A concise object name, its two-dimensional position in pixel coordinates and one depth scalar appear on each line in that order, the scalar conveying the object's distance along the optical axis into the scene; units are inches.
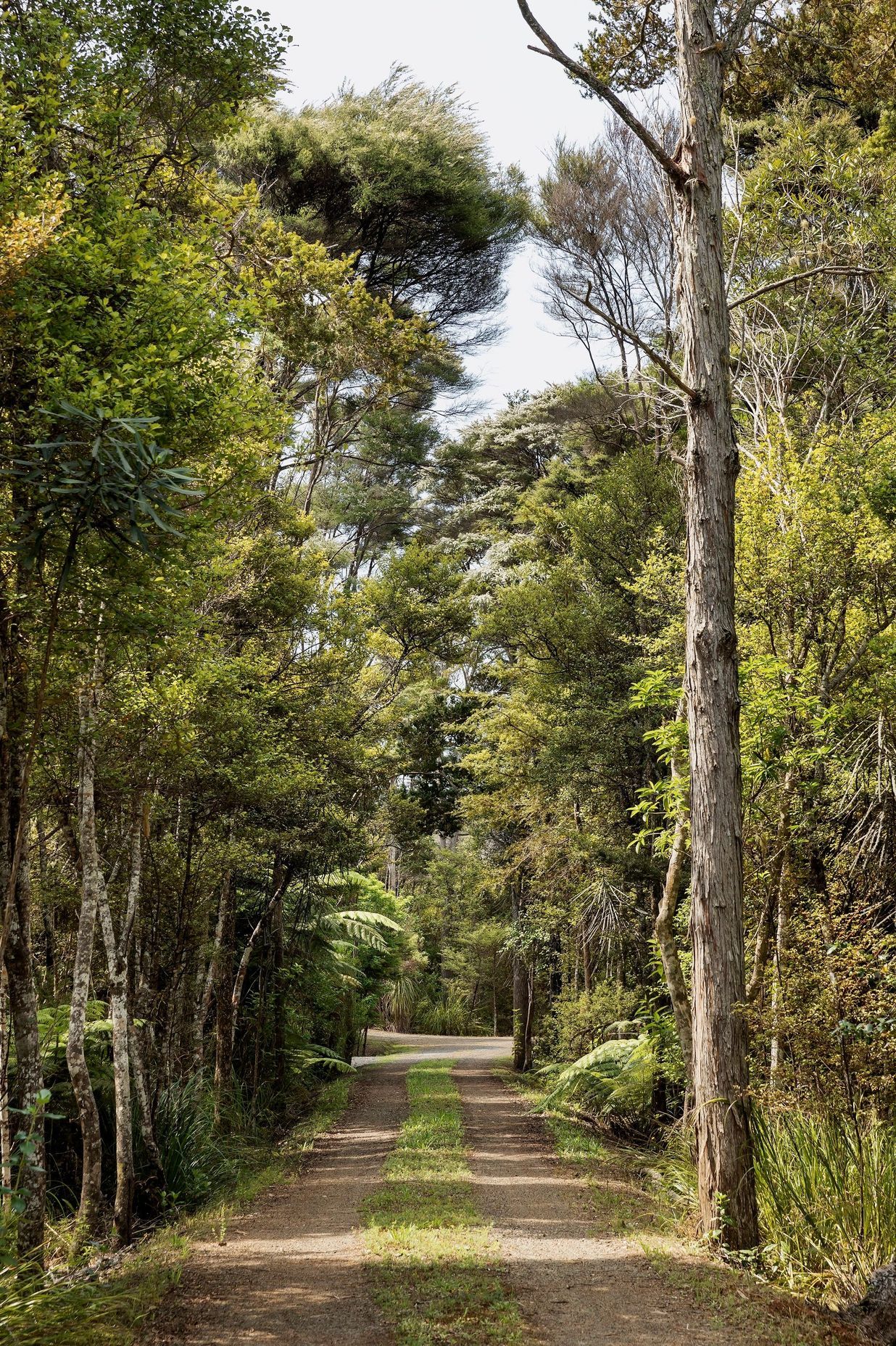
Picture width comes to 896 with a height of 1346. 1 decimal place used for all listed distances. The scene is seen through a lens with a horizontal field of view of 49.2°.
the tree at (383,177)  575.5
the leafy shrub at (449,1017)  1232.8
